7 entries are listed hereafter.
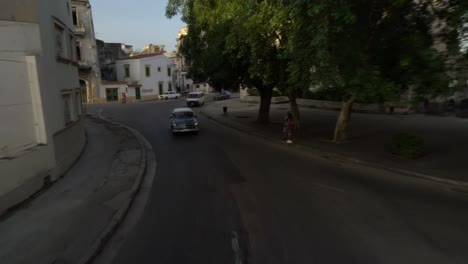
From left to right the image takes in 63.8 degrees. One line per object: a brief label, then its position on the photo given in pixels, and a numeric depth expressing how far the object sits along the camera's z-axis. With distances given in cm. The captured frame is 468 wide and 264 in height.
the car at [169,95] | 6372
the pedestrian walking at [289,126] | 1900
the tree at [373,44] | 874
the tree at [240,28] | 1376
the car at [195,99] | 4688
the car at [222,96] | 6112
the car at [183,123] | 2267
